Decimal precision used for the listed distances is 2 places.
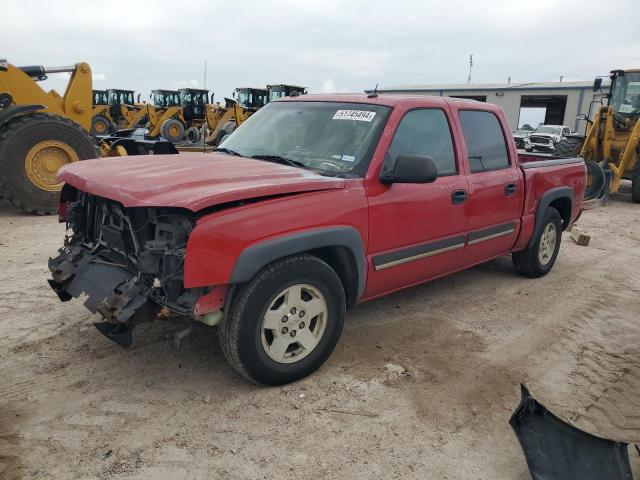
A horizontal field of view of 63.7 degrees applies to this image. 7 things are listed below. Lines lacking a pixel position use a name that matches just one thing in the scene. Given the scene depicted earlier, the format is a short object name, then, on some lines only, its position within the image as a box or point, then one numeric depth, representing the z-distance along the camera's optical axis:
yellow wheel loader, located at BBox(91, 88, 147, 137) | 23.67
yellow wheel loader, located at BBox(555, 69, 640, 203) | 11.51
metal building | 33.72
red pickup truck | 2.86
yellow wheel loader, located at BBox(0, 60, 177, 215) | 7.79
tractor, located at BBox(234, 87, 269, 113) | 22.83
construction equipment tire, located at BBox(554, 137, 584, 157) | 13.05
